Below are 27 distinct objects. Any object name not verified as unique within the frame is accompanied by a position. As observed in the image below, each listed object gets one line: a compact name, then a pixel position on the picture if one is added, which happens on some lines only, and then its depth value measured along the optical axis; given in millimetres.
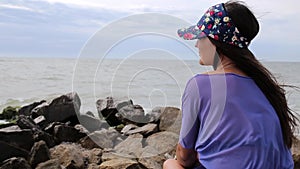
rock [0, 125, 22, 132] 4004
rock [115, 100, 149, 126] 4848
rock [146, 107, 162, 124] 4613
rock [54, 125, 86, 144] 4480
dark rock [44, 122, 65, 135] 4693
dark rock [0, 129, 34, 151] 3820
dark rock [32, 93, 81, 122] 5457
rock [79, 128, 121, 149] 3994
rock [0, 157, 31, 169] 3160
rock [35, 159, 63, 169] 3156
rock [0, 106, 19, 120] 6574
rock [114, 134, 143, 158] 3535
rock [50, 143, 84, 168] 3408
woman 1568
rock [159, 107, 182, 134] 4304
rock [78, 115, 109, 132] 4660
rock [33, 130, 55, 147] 4121
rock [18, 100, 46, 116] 6289
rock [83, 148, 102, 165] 3660
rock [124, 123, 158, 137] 4359
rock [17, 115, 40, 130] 4309
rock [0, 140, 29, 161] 3627
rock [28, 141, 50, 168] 3418
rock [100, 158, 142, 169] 3164
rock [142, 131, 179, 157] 3617
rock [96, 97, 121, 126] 5469
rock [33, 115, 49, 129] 4987
